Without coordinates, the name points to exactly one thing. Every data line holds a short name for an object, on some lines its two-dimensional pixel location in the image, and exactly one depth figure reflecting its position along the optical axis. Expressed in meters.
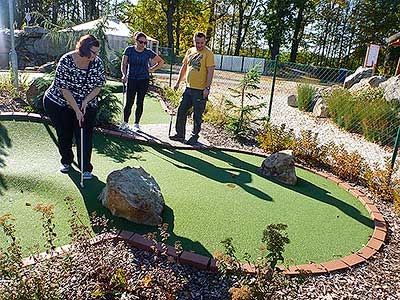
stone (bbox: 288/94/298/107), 10.77
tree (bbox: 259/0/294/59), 28.88
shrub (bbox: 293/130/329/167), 4.89
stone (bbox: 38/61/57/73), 6.04
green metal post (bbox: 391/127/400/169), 4.31
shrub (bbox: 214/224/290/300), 1.76
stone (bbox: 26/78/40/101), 5.55
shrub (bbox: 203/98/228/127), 6.61
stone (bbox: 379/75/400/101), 8.34
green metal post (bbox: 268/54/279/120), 6.32
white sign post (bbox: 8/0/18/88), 6.37
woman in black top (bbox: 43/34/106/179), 3.08
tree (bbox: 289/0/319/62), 28.28
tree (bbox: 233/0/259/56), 31.20
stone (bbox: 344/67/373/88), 12.73
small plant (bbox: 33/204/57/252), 2.03
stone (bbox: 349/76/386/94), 10.34
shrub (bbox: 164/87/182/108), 8.21
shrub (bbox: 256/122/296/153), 5.08
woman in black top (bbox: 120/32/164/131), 5.05
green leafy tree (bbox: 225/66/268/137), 5.61
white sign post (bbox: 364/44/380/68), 13.25
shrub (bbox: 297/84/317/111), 10.13
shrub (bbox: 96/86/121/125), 5.38
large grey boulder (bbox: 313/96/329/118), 9.20
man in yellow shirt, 4.81
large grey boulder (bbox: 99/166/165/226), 2.86
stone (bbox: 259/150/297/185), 4.17
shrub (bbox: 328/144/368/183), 4.45
